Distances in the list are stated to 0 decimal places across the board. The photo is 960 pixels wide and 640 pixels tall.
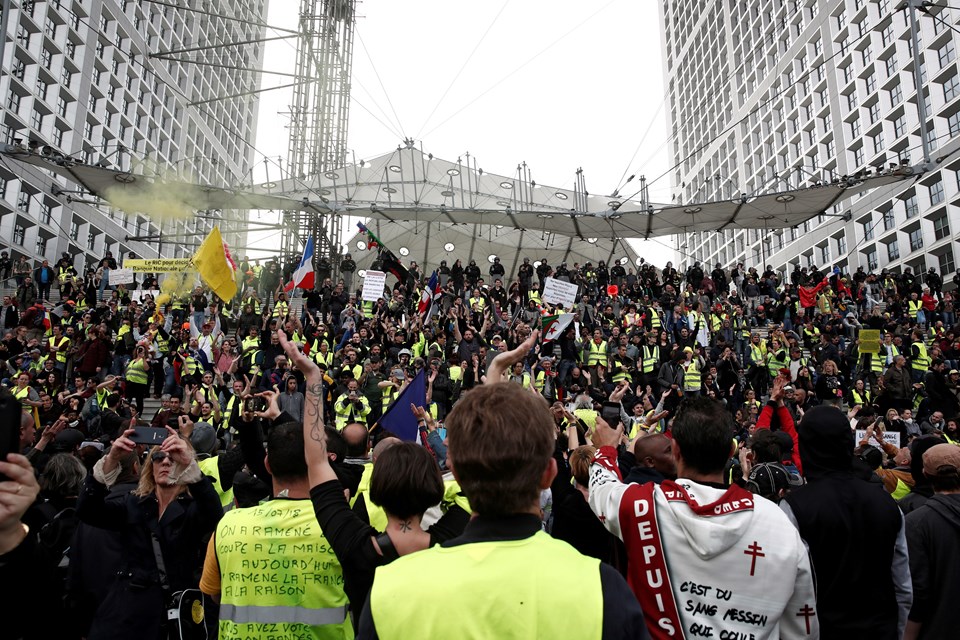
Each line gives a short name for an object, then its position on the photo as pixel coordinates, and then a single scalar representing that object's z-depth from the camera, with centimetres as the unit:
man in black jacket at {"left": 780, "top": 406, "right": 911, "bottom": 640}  290
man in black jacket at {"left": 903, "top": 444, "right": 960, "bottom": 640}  316
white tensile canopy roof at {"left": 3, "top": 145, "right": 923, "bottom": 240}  2264
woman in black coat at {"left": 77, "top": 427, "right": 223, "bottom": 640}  329
